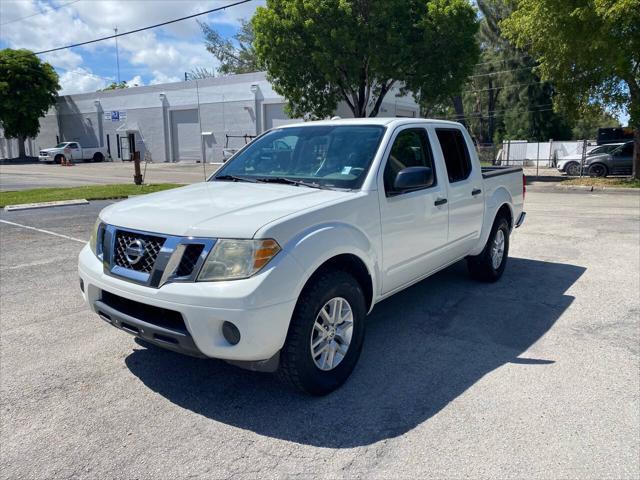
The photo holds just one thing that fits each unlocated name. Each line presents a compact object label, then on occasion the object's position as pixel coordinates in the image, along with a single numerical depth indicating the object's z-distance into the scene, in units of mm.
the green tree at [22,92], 46469
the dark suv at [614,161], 24625
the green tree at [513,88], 47800
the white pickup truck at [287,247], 3127
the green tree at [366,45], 21438
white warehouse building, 38062
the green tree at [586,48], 18078
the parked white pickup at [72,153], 42406
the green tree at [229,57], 64750
